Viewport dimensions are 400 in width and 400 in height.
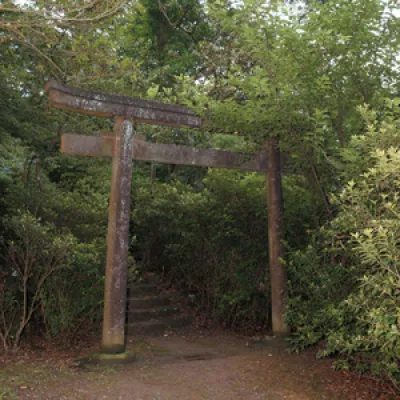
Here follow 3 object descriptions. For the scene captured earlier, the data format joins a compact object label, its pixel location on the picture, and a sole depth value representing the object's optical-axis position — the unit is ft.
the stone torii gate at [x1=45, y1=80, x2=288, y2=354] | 18.97
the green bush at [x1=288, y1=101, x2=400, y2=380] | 12.28
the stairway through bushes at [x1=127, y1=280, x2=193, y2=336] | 26.81
